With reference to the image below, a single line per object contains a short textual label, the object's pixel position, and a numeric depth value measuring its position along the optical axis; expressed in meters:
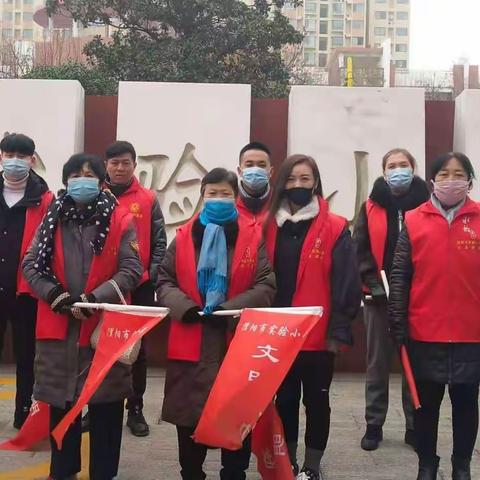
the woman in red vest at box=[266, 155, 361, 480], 3.80
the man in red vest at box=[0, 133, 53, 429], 4.59
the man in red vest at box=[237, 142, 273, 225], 4.19
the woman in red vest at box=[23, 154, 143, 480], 3.60
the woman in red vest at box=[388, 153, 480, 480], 3.74
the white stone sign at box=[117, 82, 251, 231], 6.77
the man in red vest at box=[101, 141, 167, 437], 4.79
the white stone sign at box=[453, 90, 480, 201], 6.77
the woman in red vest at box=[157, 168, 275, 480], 3.45
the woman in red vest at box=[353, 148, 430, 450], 4.69
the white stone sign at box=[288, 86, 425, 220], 6.76
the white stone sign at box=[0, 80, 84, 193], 6.79
